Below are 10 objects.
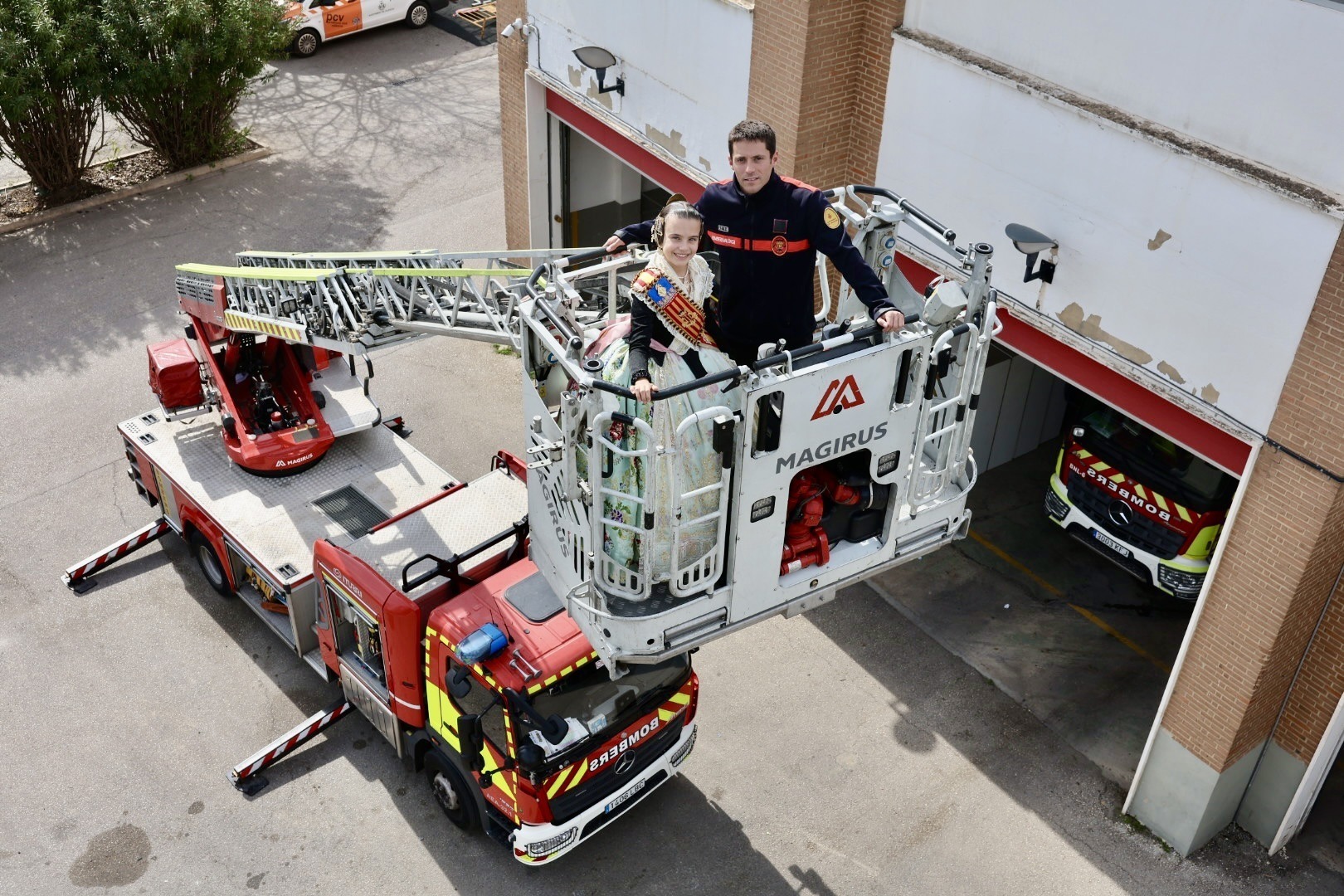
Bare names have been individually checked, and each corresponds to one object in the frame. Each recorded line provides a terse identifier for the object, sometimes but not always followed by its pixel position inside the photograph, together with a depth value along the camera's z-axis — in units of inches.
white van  956.0
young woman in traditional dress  287.7
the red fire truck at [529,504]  300.7
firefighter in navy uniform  300.2
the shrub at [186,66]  735.1
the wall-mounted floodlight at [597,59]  558.9
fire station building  341.4
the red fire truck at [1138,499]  487.5
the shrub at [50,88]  694.5
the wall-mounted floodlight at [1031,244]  395.9
